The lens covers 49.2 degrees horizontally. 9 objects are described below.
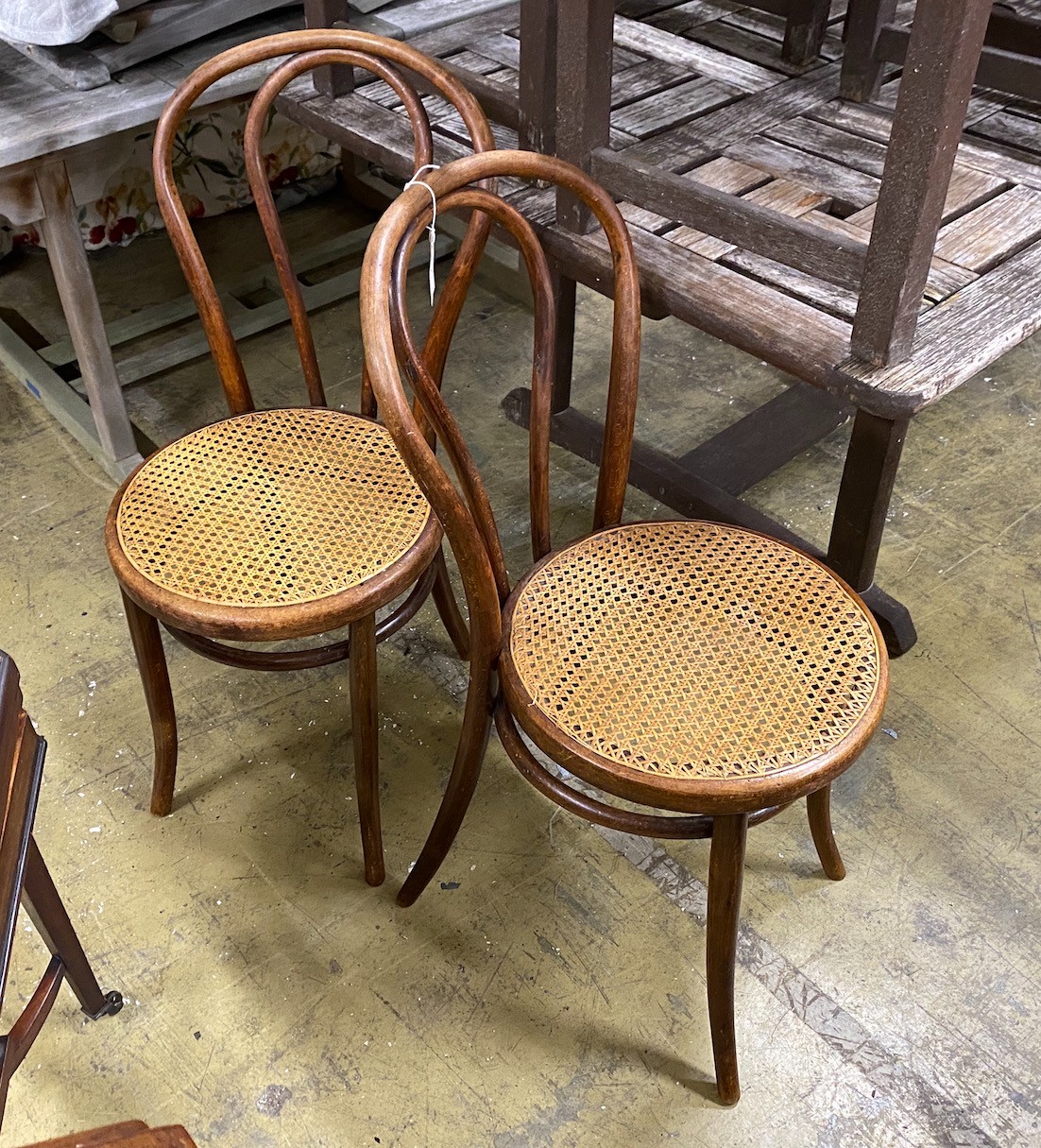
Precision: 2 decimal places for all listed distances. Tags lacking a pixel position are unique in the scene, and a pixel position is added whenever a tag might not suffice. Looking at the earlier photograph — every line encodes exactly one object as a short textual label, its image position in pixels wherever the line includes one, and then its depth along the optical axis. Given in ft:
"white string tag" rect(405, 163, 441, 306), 3.84
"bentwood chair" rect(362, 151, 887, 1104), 3.76
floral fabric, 9.61
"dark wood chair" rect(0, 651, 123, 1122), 3.12
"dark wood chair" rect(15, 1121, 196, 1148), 2.87
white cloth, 6.32
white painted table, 6.28
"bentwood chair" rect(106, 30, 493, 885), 4.45
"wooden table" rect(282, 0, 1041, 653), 4.31
